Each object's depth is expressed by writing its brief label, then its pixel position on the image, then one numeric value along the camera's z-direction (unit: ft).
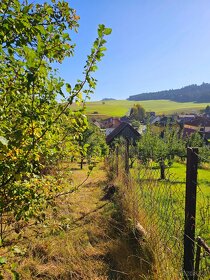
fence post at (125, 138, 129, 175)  26.96
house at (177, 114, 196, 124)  341.60
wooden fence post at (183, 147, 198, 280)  9.93
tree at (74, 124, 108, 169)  72.18
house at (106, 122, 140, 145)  135.47
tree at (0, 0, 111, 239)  5.88
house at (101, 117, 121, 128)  263.29
